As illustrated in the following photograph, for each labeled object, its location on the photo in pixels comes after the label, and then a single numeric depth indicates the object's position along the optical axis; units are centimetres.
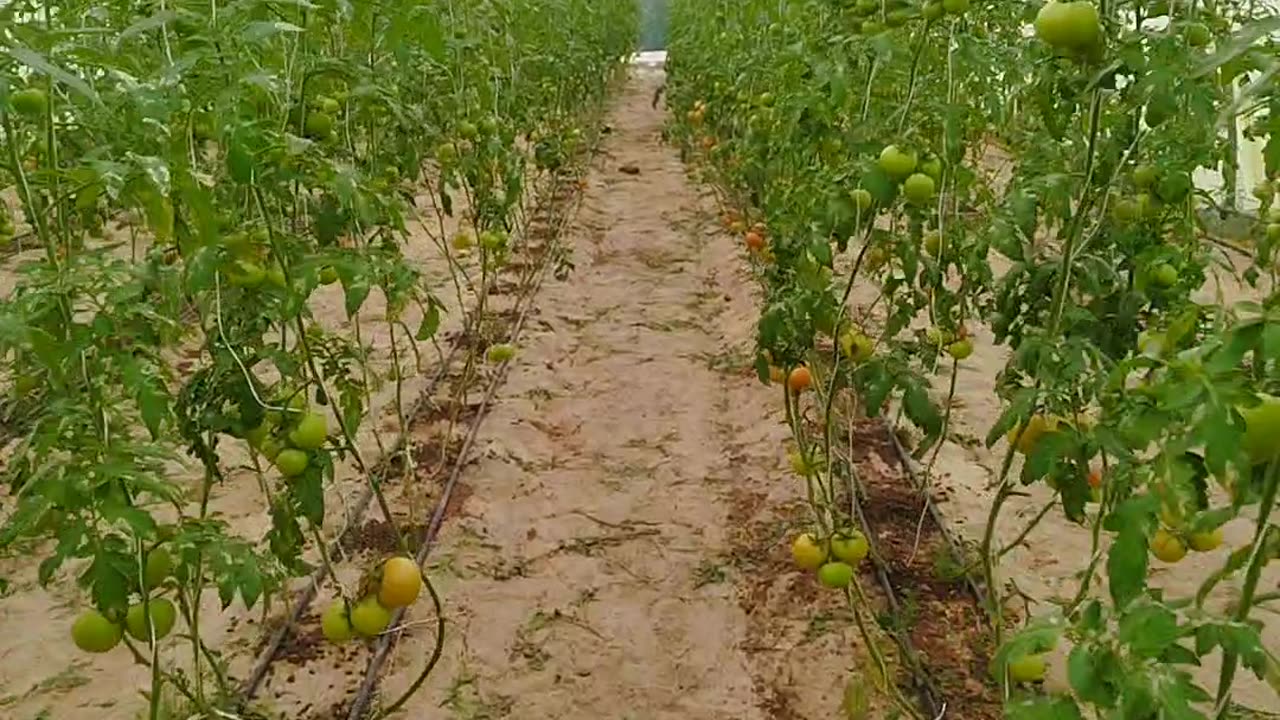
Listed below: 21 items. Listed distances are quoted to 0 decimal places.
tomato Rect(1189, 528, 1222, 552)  200
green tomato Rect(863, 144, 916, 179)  258
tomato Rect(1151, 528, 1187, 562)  210
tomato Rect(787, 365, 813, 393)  354
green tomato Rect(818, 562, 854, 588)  295
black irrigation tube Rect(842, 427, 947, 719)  310
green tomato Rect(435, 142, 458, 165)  472
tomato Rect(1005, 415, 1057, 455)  243
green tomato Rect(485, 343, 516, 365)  513
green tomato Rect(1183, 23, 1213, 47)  221
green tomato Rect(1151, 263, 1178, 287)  299
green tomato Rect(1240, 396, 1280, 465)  123
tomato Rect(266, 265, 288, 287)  229
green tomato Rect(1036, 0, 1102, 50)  180
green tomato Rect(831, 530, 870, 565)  299
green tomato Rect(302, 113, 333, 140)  275
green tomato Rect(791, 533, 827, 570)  300
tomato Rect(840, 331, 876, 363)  320
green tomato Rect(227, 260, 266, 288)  223
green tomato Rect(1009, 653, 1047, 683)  247
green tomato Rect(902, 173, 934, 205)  262
